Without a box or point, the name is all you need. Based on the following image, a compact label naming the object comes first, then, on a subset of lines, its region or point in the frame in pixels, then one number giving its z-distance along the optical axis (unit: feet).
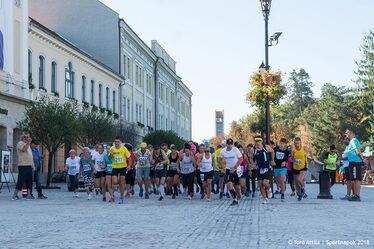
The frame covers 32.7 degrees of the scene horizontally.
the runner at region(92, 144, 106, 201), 61.00
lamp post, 72.13
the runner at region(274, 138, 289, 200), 58.29
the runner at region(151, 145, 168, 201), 64.49
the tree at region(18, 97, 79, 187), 87.10
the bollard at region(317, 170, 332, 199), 61.46
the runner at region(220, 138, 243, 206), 53.47
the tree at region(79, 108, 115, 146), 107.86
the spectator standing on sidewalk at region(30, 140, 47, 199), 64.69
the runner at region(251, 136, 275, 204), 53.98
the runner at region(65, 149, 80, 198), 73.18
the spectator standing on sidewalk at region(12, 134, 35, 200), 61.26
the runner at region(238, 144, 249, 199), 57.01
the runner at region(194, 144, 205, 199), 63.21
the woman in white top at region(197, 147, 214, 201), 59.72
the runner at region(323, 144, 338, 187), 69.51
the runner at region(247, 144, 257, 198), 66.59
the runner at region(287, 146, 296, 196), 63.77
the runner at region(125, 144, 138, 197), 67.82
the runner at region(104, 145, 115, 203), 56.70
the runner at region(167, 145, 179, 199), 66.74
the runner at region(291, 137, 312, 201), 57.98
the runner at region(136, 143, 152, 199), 65.72
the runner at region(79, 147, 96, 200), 62.63
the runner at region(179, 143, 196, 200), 63.41
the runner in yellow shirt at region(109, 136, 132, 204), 55.93
